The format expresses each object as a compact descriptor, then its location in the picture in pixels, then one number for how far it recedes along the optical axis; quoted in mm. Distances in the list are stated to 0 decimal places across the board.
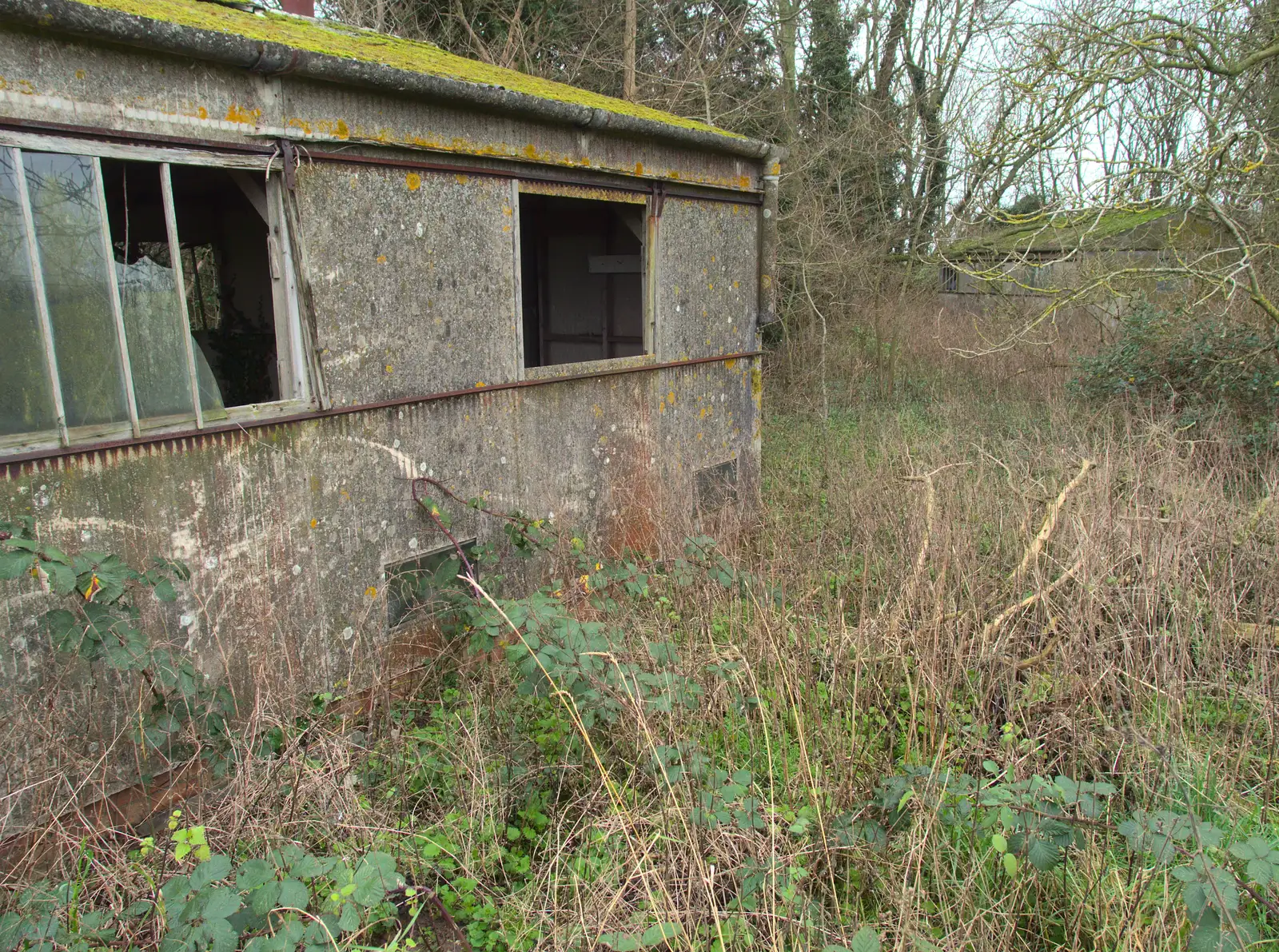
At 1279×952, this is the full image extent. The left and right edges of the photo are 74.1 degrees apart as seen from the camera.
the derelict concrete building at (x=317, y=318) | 3139
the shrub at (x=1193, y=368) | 8305
